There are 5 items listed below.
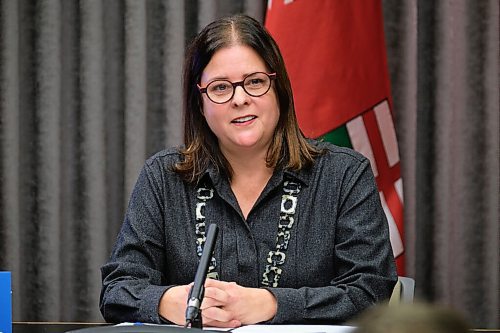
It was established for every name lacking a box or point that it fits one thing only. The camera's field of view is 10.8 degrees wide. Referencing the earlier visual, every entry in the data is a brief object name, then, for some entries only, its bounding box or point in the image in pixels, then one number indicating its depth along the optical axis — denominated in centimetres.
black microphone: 422
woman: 467
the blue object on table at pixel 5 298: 442
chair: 469
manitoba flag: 529
